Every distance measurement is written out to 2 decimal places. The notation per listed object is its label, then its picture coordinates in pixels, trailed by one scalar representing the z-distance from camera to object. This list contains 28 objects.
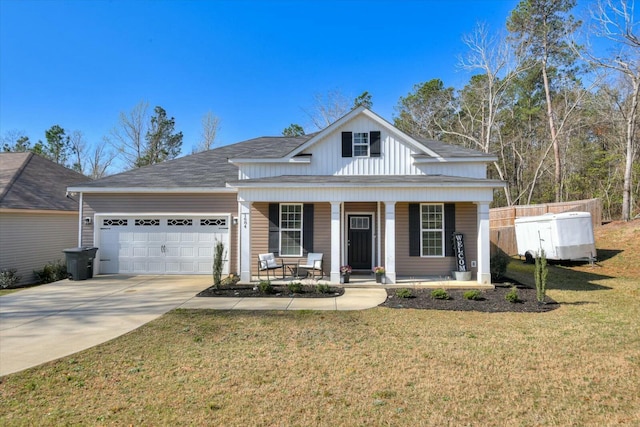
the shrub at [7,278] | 11.34
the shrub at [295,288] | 9.23
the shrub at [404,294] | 8.52
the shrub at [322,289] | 9.12
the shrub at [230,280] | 10.22
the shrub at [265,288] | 9.14
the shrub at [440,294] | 8.45
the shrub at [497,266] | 10.82
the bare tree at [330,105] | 29.44
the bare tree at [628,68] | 17.67
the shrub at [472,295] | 8.41
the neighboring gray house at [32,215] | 12.43
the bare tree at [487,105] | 24.83
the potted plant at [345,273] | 10.19
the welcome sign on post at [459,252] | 10.84
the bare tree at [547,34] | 22.58
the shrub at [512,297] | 8.11
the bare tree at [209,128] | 31.72
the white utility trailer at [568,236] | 13.73
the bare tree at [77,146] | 34.88
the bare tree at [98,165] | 36.22
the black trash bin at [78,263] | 11.18
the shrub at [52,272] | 11.97
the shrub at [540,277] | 7.73
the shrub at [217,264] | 9.25
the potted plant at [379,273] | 10.15
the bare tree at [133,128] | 31.14
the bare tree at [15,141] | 34.07
